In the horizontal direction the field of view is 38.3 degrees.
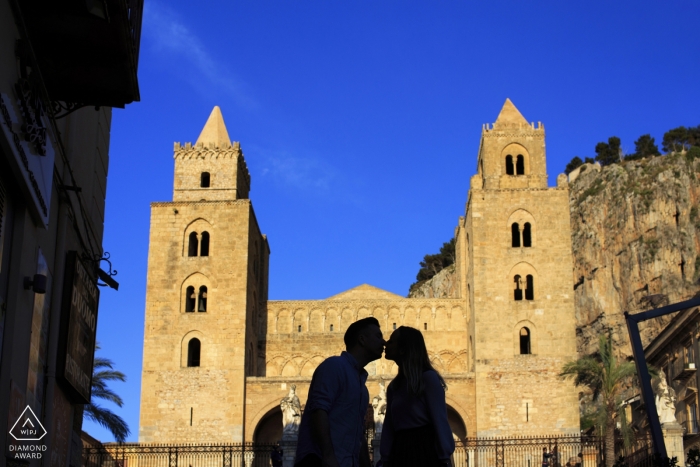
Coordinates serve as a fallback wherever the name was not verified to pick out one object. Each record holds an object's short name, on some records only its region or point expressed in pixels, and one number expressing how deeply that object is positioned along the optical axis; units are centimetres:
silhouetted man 566
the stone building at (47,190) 876
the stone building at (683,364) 3234
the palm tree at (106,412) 2738
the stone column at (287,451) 2895
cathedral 3703
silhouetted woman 619
